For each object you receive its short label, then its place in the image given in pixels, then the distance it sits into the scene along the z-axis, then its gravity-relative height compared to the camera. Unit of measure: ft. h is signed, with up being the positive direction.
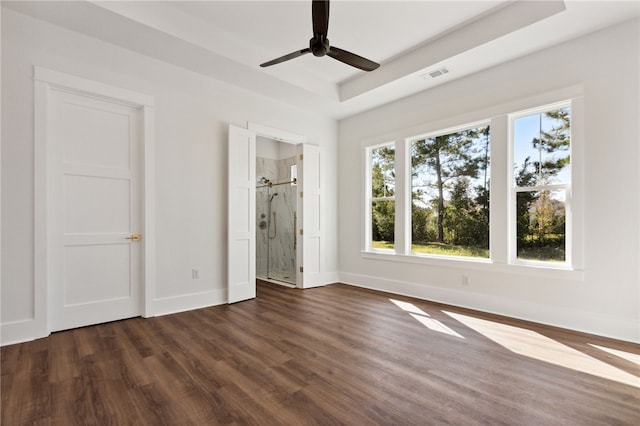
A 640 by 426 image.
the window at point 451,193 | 13.19 +0.90
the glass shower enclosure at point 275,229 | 20.39 -1.10
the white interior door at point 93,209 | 10.14 +0.17
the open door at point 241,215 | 13.88 -0.07
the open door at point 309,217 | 16.96 -0.22
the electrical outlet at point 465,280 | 13.08 -2.88
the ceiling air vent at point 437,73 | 12.71 +5.86
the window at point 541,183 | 10.98 +1.07
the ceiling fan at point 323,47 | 7.29 +4.73
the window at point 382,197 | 16.66 +0.89
